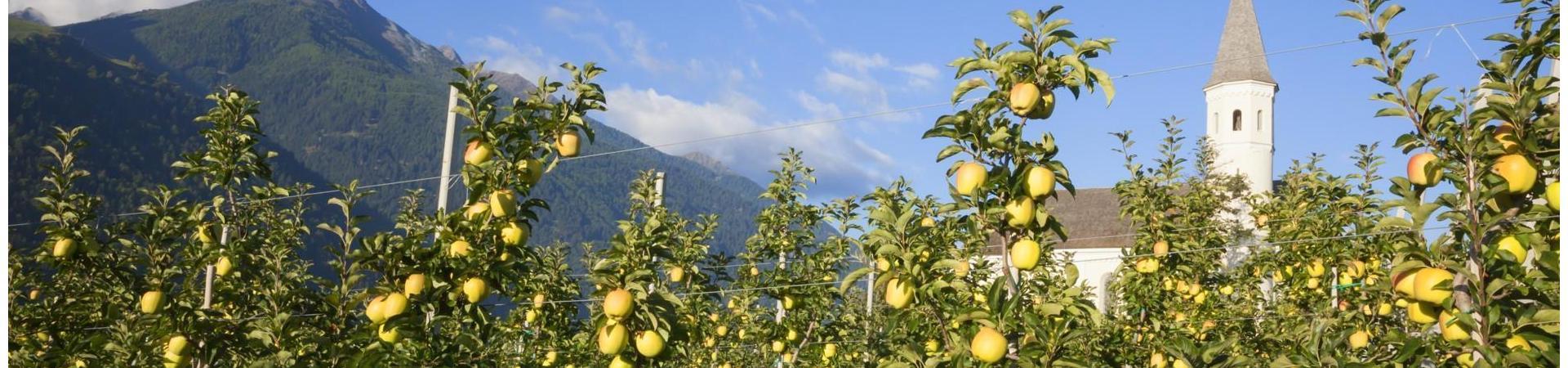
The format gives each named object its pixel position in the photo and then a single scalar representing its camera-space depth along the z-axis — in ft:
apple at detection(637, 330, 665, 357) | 14.60
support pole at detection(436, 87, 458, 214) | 25.33
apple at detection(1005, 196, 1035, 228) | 11.69
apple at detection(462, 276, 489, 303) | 14.19
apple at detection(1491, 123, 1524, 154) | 11.05
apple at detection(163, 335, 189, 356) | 15.85
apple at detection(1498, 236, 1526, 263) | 11.00
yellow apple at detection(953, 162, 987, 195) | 11.75
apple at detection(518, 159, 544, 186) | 14.60
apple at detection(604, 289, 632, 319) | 14.24
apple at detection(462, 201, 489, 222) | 14.37
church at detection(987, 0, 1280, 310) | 140.77
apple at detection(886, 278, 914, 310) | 12.35
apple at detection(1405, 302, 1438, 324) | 11.37
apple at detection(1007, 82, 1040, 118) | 11.69
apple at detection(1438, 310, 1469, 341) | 10.83
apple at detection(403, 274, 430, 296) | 14.10
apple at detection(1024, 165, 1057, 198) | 11.48
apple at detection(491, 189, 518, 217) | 14.20
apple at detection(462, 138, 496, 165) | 14.52
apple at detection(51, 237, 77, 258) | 17.58
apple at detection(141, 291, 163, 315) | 16.40
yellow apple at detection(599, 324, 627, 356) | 14.53
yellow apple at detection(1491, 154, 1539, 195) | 10.62
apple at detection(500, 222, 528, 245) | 14.64
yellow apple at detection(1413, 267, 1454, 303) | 10.87
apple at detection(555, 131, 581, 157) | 15.01
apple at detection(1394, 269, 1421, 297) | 11.44
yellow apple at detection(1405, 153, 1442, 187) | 11.35
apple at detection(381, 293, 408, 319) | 13.85
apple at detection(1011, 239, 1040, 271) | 11.81
